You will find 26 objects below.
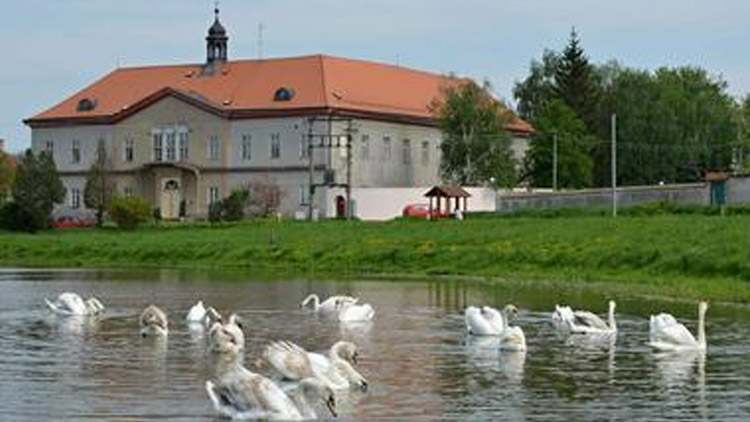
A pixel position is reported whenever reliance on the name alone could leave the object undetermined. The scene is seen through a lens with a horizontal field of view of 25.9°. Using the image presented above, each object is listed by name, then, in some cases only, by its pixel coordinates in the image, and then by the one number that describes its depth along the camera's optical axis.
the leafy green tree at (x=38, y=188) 104.19
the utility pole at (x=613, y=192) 84.06
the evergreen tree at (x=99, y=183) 119.62
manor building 115.50
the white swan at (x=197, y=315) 34.34
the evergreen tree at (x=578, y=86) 140.62
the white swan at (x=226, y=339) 28.08
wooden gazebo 99.94
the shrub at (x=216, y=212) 109.44
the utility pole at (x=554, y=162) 126.88
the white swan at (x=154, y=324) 31.75
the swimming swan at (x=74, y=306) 37.03
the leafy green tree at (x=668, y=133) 137.25
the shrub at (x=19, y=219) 103.75
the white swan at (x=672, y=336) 28.86
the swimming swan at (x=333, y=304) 37.15
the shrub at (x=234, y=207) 108.94
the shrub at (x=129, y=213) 98.75
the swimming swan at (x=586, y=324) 32.41
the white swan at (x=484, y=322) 31.48
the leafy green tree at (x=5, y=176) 128.88
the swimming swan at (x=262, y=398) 19.62
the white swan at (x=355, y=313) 35.08
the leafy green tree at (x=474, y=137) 117.75
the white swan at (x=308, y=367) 22.00
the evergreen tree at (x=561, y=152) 129.62
